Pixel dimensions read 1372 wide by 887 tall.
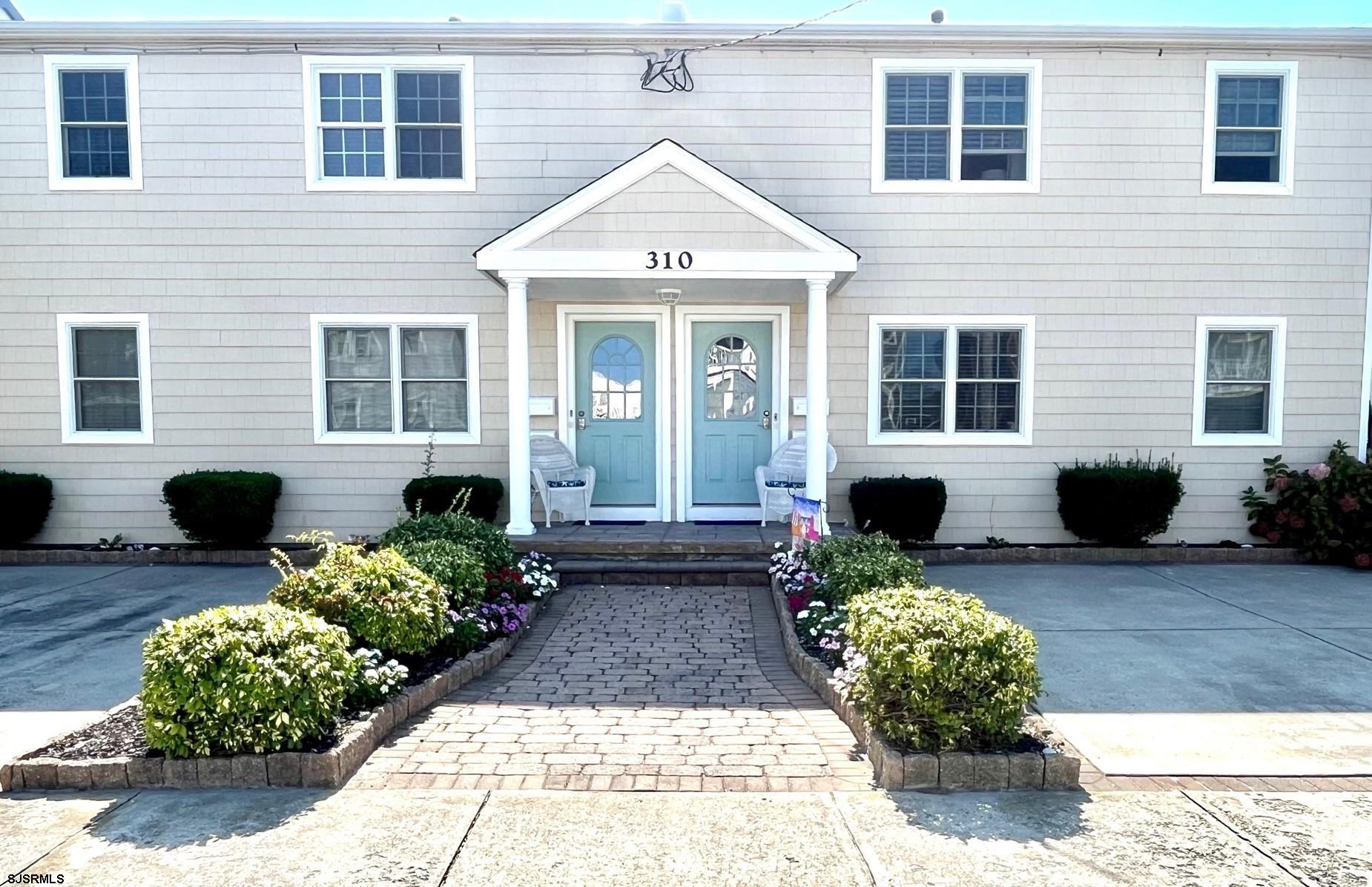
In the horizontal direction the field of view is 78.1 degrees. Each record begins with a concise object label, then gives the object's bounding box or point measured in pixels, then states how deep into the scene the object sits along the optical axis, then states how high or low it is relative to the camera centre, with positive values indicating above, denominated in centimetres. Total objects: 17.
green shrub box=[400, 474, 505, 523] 836 -93
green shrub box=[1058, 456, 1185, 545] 836 -96
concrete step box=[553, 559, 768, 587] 748 -153
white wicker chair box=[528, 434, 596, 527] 859 -82
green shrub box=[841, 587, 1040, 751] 373 -123
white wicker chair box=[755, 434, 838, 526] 864 -77
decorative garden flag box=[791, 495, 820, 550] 682 -98
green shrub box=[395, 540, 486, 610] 544 -110
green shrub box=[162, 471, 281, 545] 827 -103
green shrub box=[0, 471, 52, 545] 835 -106
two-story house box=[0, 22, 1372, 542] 859 +158
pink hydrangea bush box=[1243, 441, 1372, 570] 820 -105
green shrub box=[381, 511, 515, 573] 630 -101
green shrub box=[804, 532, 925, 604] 546 -111
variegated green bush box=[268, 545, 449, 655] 468 -112
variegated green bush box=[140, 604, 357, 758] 366 -127
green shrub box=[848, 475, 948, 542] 841 -103
